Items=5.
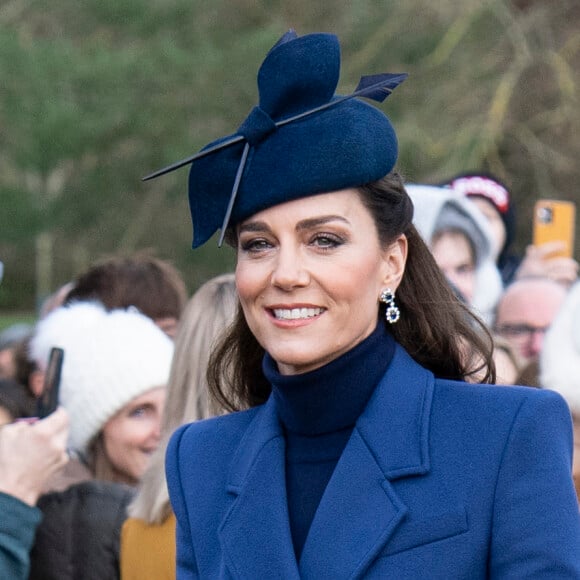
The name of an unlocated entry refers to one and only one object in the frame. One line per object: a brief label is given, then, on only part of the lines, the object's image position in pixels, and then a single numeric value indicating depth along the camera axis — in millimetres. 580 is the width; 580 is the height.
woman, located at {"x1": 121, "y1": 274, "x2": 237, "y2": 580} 6867
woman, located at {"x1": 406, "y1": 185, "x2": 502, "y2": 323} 10250
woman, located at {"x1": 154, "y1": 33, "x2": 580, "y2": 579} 4633
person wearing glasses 11437
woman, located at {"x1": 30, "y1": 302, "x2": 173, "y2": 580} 8500
